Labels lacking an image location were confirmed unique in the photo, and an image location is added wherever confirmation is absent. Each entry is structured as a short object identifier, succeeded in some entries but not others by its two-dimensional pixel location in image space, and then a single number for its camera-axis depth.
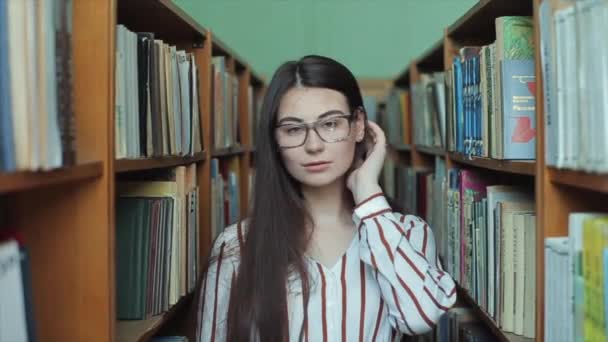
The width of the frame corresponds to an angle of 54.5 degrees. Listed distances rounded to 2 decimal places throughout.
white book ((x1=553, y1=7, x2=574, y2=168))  1.04
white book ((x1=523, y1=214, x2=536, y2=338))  1.39
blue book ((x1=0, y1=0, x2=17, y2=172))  0.81
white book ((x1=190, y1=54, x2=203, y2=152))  1.88
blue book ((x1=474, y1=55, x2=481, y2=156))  1.70
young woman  1.45
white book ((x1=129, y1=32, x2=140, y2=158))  1.34
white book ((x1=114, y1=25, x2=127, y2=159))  1.22
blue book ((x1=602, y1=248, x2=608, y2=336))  0.91
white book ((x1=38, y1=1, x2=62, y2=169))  0.90
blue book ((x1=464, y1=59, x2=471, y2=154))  1.81
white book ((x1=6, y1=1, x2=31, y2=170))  0.83
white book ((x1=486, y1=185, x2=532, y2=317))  1.58
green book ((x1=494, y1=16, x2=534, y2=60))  1.45
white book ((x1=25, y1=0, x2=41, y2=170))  0.85
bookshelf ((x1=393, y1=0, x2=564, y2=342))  1.16
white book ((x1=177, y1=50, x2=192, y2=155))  1.75
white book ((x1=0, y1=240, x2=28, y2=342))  0.84
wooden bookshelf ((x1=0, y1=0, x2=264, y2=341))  1.13
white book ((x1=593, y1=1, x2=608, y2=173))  0.92
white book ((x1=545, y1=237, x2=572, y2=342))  1.08
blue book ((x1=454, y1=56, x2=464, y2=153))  1.90
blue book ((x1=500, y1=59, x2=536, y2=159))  1.43
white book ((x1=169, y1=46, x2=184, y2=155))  1.66
